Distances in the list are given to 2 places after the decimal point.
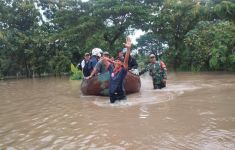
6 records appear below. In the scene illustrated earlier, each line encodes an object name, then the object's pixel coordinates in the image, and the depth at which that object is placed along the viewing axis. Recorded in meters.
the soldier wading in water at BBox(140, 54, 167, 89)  6.19
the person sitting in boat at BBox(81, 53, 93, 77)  6.22
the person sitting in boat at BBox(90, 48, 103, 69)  6.11
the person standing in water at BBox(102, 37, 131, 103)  4.68
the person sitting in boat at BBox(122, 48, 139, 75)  5.31
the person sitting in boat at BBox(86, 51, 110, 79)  5.62
